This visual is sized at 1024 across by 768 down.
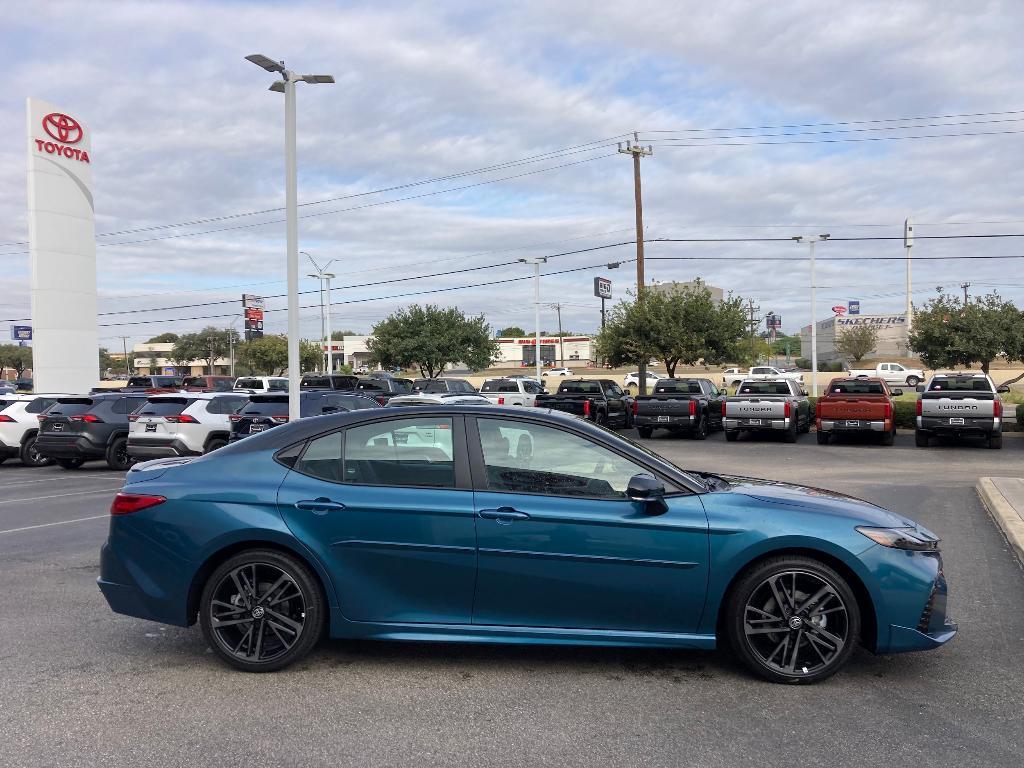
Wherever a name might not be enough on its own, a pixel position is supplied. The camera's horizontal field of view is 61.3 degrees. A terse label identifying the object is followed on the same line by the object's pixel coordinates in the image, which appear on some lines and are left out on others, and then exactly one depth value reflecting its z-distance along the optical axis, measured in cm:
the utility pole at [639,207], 3591
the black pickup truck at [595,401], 2519
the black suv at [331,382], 2983
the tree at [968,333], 3188
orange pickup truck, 2177
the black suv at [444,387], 2923
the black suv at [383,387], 2798
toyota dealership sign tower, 3044
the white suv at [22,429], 1966
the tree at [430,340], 5062
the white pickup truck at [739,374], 5670
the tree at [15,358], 11134
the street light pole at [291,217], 1756
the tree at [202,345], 11675
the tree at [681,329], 3447
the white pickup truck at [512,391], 2795
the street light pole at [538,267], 4750
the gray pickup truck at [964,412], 2044
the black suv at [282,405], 1678
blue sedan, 473
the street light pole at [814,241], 4116
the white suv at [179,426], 1656
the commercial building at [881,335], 9638
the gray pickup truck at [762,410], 2294
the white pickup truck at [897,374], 5925
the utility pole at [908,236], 4689
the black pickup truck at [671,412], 2414
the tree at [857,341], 8381
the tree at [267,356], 8725
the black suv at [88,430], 1780
